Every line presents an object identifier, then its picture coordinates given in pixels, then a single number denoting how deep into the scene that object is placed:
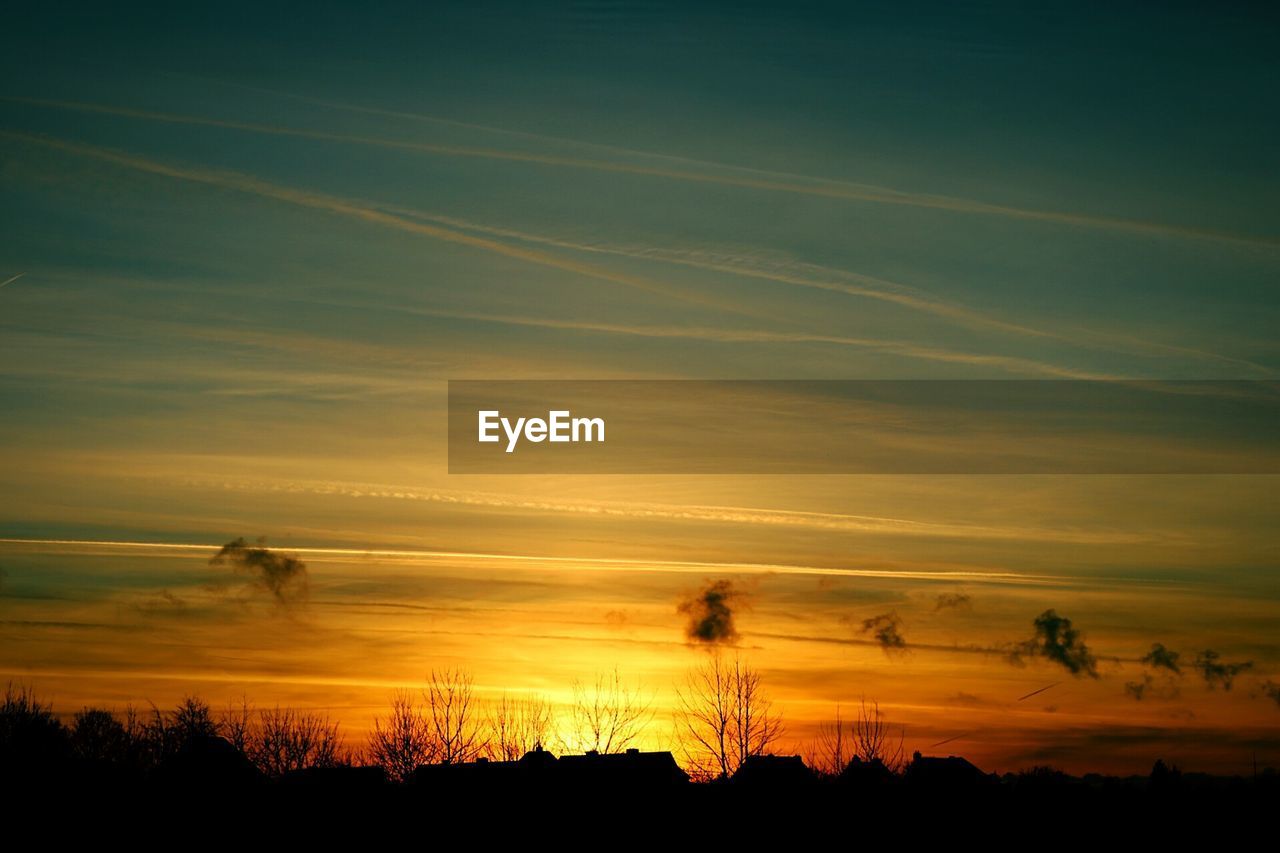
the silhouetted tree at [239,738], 104.62
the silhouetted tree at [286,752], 104.75
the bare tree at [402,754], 100.94
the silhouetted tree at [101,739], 109.81
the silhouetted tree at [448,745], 99.88
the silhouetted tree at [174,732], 107.06
